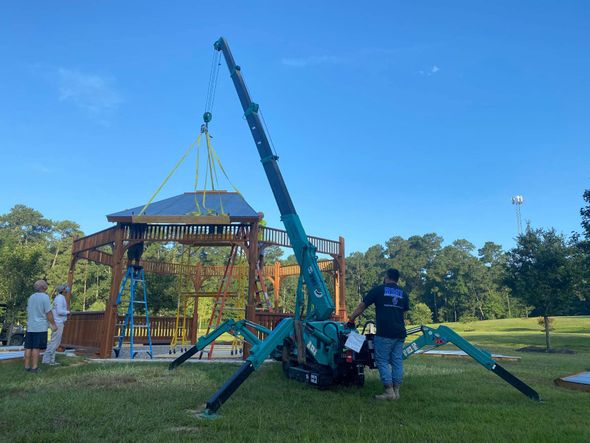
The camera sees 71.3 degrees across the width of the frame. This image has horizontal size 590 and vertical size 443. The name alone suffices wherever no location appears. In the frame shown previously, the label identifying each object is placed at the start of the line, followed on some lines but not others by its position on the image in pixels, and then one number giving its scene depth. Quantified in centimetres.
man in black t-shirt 531
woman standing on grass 854
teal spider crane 526
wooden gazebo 1045
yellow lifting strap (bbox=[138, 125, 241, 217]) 1112
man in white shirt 734
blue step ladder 1087
